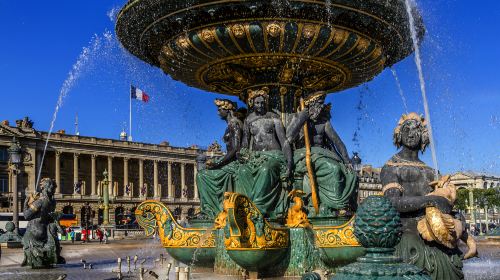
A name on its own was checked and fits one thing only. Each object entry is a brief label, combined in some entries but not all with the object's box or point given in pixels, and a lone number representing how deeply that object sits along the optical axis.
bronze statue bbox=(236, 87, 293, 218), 7.89
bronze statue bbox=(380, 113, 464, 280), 4.24
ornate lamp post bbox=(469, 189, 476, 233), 48.17
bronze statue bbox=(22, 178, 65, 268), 10.87
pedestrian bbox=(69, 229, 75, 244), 34.84
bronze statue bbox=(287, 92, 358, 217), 8.03
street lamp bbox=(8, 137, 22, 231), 22.50
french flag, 58.08
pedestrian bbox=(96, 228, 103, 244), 37.09
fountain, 7.58
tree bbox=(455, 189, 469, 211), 81.62
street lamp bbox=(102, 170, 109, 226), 47.91
